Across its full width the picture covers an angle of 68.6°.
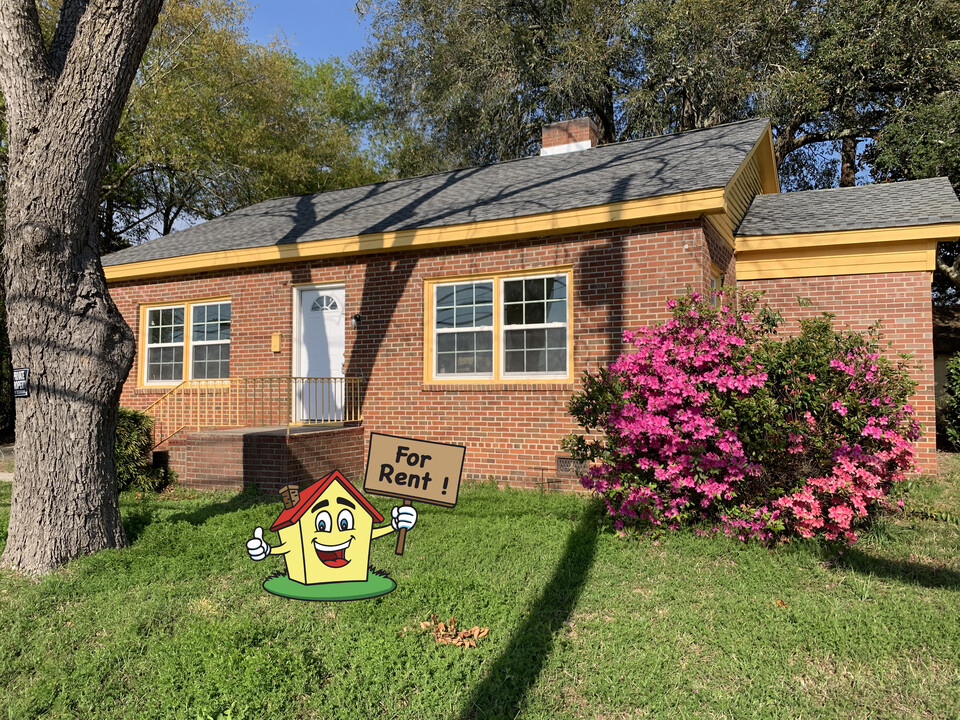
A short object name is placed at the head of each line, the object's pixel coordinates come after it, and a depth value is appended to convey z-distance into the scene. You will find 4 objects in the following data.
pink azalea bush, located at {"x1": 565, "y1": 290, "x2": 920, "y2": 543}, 5.39
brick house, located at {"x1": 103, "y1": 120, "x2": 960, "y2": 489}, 8.55
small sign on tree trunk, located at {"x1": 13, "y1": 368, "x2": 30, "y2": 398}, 5.51
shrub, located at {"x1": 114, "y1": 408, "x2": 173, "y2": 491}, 8.92
